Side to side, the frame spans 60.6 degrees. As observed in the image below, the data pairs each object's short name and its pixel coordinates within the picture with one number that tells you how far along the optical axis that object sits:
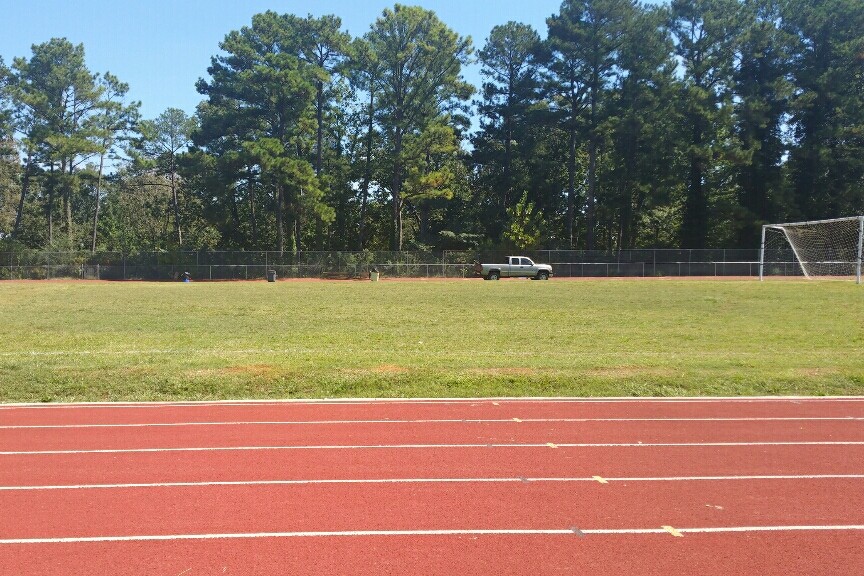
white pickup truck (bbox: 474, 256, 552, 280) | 53.12
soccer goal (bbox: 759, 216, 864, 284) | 45.14
